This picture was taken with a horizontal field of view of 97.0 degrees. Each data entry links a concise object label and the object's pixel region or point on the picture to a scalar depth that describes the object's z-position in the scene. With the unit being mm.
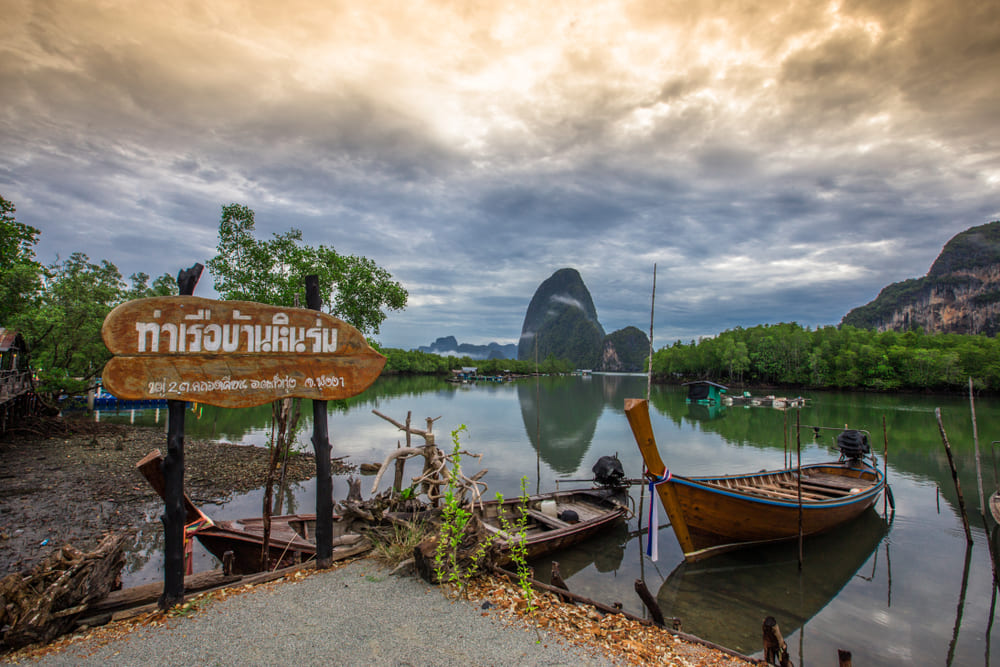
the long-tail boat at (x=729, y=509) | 8032
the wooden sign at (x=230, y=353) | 4402
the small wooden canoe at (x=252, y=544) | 6445
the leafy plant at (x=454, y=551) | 5070
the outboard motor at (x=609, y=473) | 11992
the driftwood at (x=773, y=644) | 4262
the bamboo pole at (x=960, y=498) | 9231
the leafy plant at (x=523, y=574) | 4648
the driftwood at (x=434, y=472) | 6661
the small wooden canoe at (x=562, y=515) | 8633
